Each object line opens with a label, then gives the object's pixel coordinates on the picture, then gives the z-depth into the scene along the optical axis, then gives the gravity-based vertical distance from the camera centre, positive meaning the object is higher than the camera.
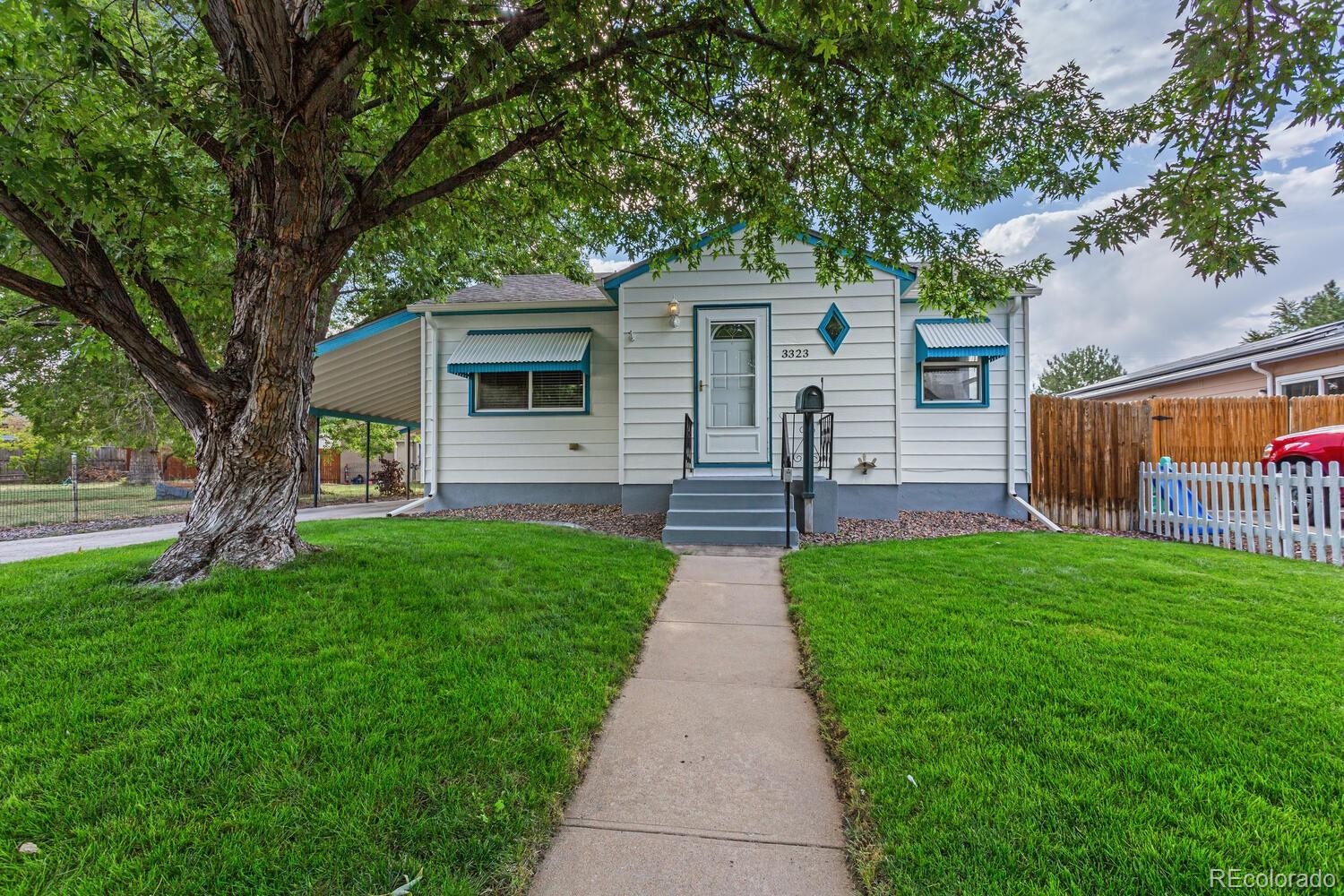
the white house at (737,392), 7.30 +0.97
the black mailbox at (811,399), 5.89 +0.66
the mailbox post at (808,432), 5.91 +0.30
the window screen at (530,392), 8.63 +1.11
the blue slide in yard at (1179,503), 6.23 -0.58
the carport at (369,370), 8.82 +1.64
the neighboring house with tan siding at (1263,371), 10.01 +1.91
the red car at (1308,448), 6.81 +0.11
